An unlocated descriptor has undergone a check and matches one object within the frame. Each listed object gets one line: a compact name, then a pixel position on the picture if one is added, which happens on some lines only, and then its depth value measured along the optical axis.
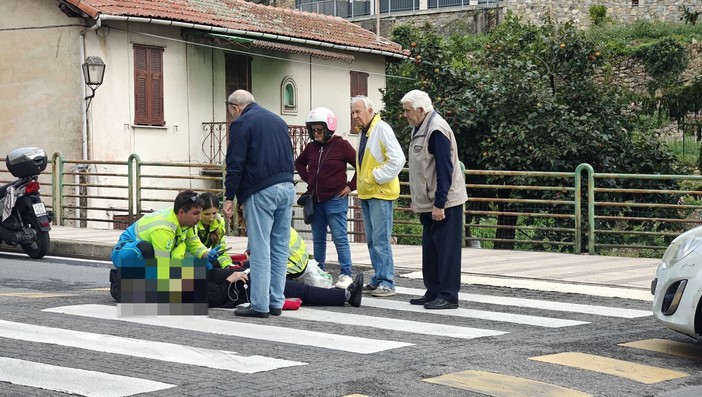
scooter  16.69
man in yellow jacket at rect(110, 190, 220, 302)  10.12
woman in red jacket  12.14
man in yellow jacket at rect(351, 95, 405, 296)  11.44
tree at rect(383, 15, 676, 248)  21.11
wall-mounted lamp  24.36
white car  8.35
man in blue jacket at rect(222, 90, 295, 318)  9.84
